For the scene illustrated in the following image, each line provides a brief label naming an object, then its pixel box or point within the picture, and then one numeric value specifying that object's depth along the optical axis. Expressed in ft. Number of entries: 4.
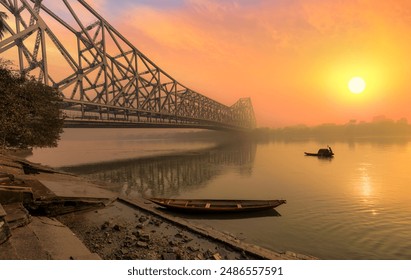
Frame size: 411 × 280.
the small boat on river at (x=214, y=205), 59.88
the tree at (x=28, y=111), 72.33
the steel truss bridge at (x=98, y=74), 166.50
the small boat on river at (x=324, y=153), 198.49
